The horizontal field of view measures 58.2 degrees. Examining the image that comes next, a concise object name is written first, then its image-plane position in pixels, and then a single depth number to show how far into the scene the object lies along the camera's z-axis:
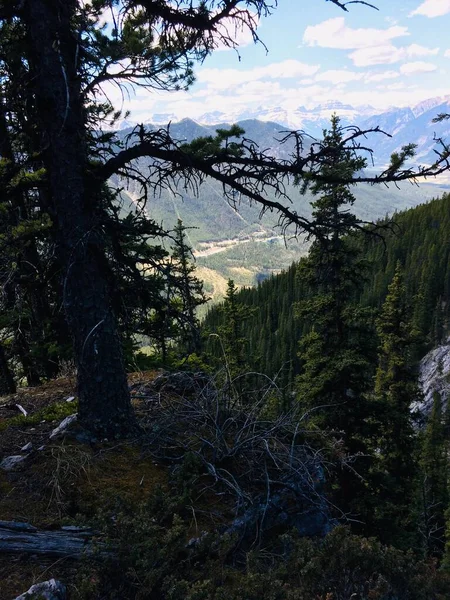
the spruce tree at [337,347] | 12.72
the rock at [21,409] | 5.79
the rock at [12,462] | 4.19
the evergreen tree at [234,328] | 20.80
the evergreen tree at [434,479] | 31.22
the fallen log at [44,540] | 3.00
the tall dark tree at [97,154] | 3.99
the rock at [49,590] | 2.45
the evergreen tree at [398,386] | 17.66
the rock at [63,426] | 4.57
